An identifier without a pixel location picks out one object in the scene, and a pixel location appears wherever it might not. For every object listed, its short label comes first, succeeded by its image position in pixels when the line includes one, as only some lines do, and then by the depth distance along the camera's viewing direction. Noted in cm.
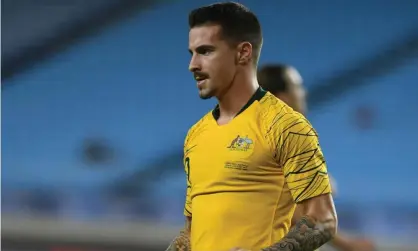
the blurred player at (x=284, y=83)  1155
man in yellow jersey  1051
